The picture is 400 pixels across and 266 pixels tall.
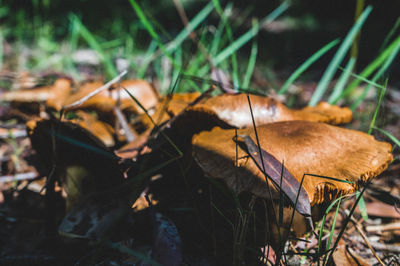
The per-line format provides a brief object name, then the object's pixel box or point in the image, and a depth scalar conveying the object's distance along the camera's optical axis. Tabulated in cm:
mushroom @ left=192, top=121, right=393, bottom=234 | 24
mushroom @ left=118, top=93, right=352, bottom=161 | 27
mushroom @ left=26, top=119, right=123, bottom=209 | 25
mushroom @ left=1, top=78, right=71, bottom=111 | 31
